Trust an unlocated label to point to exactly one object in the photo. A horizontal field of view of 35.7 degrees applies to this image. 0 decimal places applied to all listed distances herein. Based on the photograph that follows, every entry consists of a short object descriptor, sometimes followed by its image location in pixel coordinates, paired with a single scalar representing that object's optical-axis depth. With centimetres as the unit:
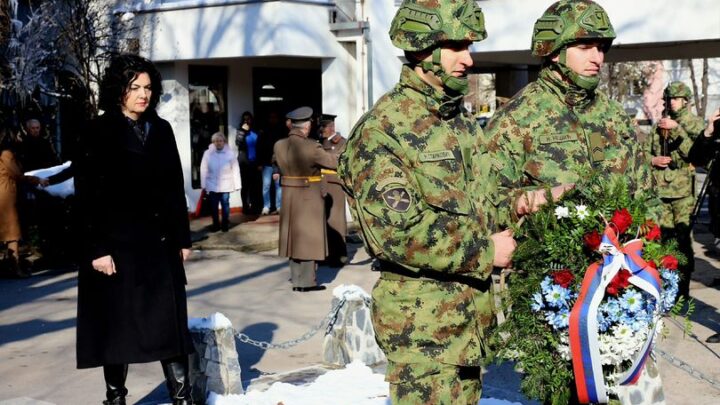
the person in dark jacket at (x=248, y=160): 2141
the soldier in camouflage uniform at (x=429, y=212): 395
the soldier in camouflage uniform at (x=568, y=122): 509
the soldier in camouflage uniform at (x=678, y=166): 1100
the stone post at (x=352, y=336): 848
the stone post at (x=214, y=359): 737
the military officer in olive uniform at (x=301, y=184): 1296
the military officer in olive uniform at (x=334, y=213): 1463
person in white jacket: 1862
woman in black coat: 636
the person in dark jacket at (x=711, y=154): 881
